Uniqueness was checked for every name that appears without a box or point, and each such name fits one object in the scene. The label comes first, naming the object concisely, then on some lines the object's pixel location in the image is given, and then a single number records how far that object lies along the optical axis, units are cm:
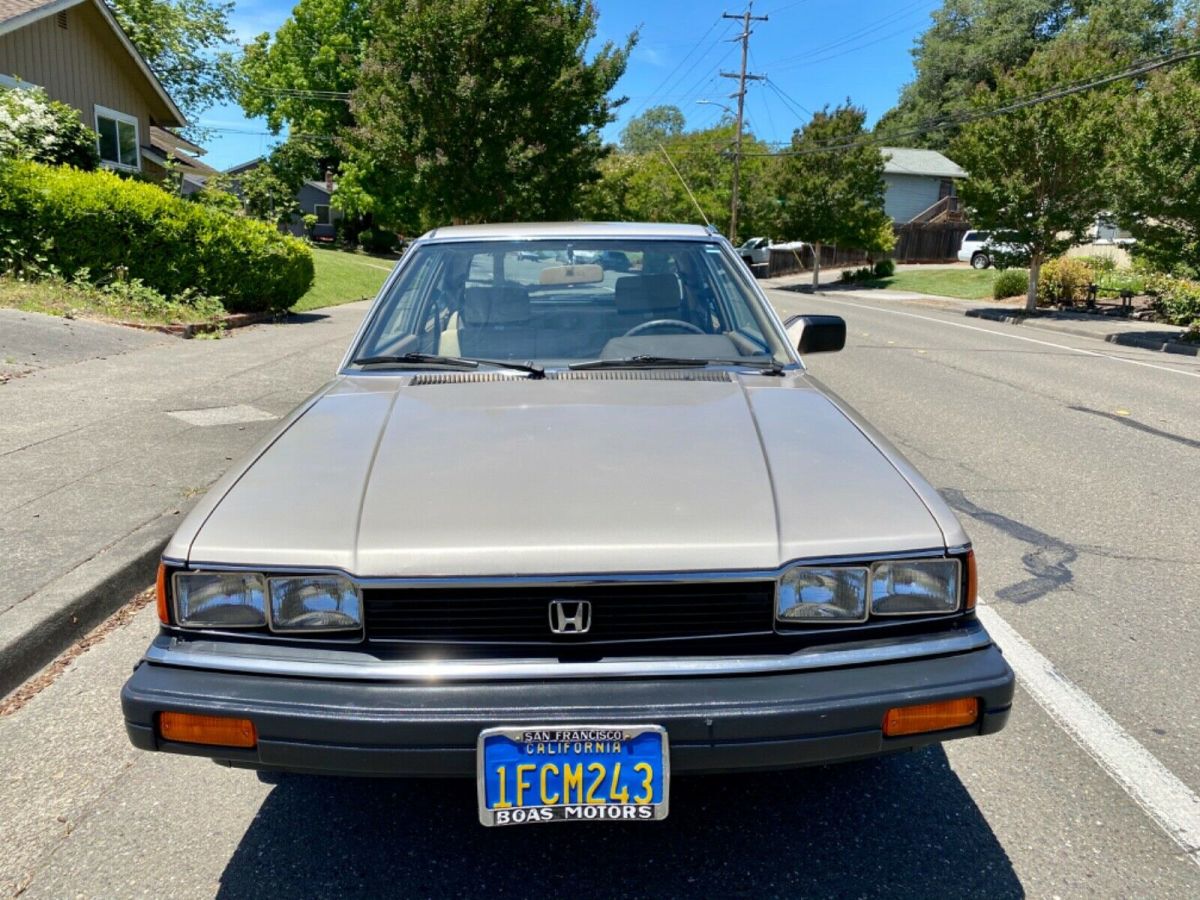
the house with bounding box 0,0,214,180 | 1923
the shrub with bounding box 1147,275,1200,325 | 2036
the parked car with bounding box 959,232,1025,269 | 4706
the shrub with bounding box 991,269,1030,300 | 3055
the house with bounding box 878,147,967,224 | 6550
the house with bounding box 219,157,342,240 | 6544
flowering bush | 1413
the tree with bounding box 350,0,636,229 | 2167
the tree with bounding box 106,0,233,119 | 3400
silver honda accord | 208
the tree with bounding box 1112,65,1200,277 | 1688
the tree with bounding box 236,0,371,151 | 4778
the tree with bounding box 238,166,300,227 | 3094
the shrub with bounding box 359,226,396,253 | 5081
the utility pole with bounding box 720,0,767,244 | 4712
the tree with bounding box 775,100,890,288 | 3972
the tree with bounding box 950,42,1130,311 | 2389
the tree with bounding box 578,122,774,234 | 5969
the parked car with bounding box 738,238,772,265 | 5259
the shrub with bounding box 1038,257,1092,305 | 2717
